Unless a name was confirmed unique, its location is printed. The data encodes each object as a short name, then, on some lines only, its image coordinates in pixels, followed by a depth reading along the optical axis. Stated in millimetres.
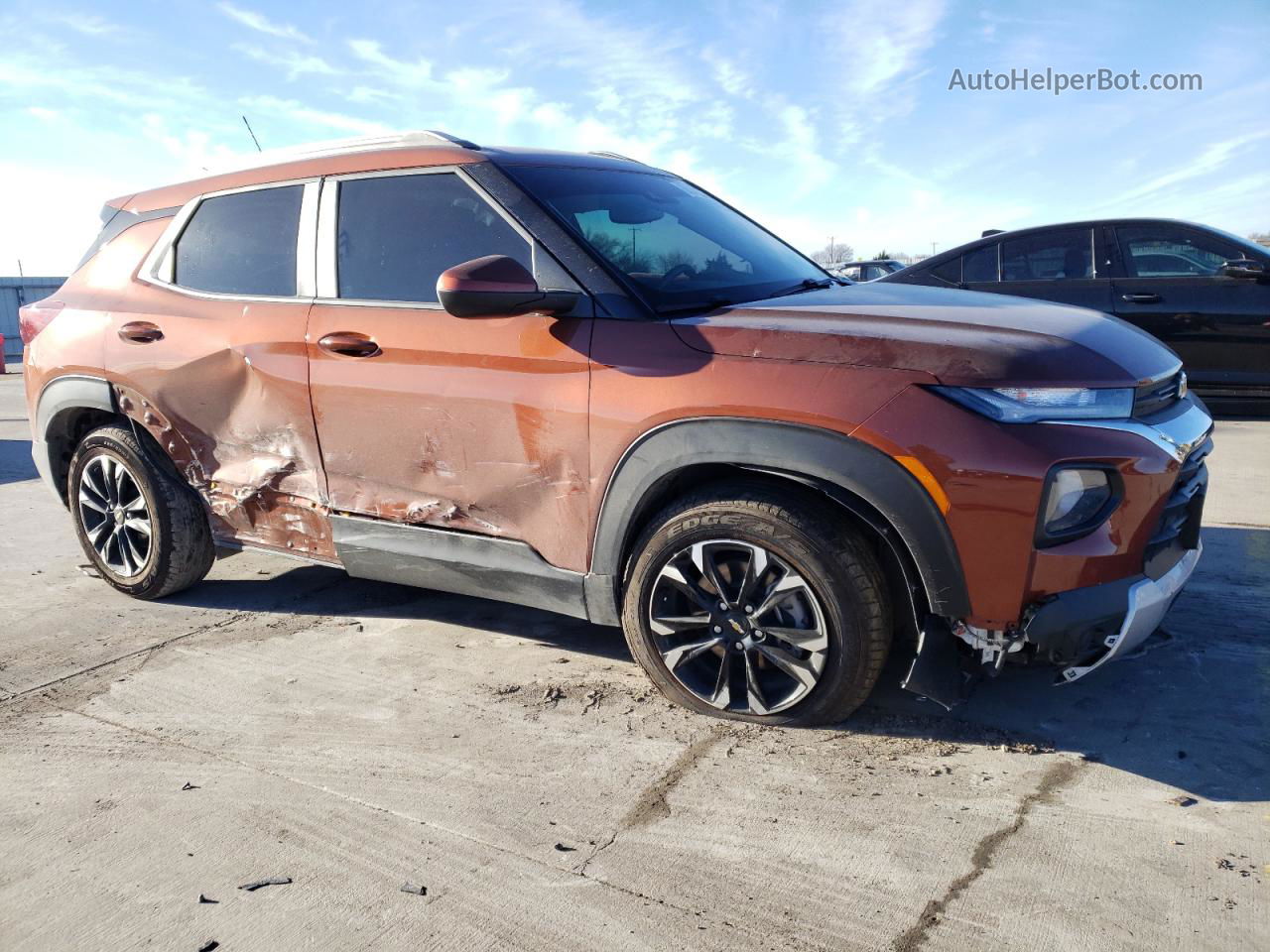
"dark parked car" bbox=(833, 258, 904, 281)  20766
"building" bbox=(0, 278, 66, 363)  33250
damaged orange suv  2598
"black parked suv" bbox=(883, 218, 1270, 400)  6961
